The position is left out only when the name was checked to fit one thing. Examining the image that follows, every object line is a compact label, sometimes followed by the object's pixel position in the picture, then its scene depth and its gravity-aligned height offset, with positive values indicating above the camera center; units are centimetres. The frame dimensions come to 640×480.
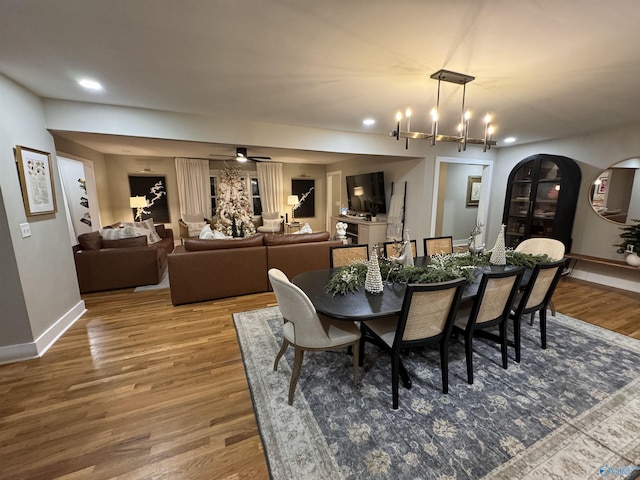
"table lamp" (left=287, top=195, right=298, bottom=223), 785 -3
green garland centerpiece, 201 -61
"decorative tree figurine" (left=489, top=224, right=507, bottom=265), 262 -56
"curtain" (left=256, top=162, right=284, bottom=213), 784 +45
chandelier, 210 +62
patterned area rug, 144 -143
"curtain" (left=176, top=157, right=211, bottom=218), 707 +38
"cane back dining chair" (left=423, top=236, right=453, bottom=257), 329 -60
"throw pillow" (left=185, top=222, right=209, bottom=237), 680 -71
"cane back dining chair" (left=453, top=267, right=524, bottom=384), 191 -85
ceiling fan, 525 +90
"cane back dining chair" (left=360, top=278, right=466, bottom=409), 165 -83
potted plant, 358 -66
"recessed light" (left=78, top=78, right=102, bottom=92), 232 +105
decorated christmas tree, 463 -18
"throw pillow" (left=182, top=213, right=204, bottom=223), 714 -48
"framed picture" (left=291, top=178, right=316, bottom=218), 850 +9
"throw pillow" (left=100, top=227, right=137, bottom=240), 413 -50
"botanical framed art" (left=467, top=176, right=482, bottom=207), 687 +18
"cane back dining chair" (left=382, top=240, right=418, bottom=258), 298 -59
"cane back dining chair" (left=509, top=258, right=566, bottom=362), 217 -81
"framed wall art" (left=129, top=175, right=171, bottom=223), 678 +17
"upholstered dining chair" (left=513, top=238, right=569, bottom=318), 297 -61
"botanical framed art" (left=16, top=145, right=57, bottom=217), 235 +20
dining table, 169 -71
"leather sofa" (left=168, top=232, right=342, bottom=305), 339 -85
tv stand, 596 -76
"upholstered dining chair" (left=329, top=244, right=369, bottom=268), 282 -60
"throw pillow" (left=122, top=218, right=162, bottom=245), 514 -54
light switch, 231 -24
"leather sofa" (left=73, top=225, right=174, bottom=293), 372 -89
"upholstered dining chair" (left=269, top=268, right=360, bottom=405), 169 -93
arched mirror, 380 +5
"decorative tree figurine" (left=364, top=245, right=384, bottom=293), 199 -60
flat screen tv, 599 +13
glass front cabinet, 423 -3
